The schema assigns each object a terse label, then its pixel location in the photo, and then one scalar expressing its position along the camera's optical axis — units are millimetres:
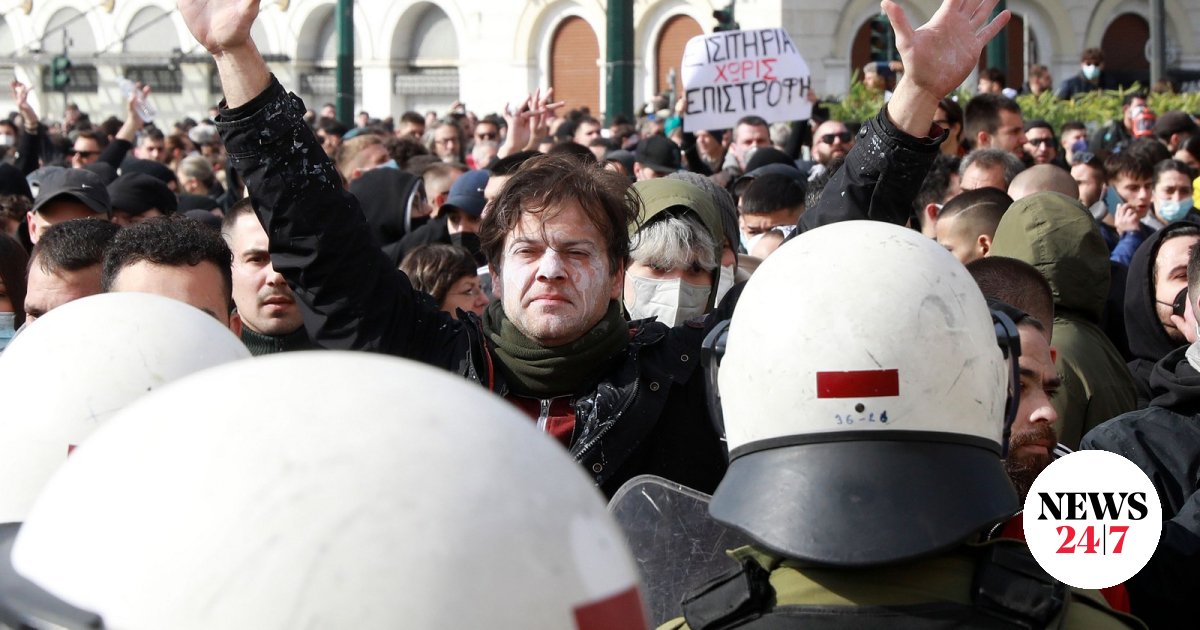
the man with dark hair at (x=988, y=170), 6730
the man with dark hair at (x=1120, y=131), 12000
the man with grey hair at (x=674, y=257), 3965
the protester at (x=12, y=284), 4422
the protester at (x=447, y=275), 5094
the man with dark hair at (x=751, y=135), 9477
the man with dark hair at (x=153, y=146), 11961
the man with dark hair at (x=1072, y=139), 11203
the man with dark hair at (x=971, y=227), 5324
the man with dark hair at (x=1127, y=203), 7039
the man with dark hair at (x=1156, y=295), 4848
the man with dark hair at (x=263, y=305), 3973
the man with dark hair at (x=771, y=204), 6324
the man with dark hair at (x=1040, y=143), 9172
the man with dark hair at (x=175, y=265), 3303
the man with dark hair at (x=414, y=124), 14953
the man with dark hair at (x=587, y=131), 11734
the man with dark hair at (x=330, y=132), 13415
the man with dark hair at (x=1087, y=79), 15914
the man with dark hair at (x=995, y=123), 8266
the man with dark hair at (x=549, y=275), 2828
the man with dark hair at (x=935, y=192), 6363
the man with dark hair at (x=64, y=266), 3887
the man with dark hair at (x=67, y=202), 5922
